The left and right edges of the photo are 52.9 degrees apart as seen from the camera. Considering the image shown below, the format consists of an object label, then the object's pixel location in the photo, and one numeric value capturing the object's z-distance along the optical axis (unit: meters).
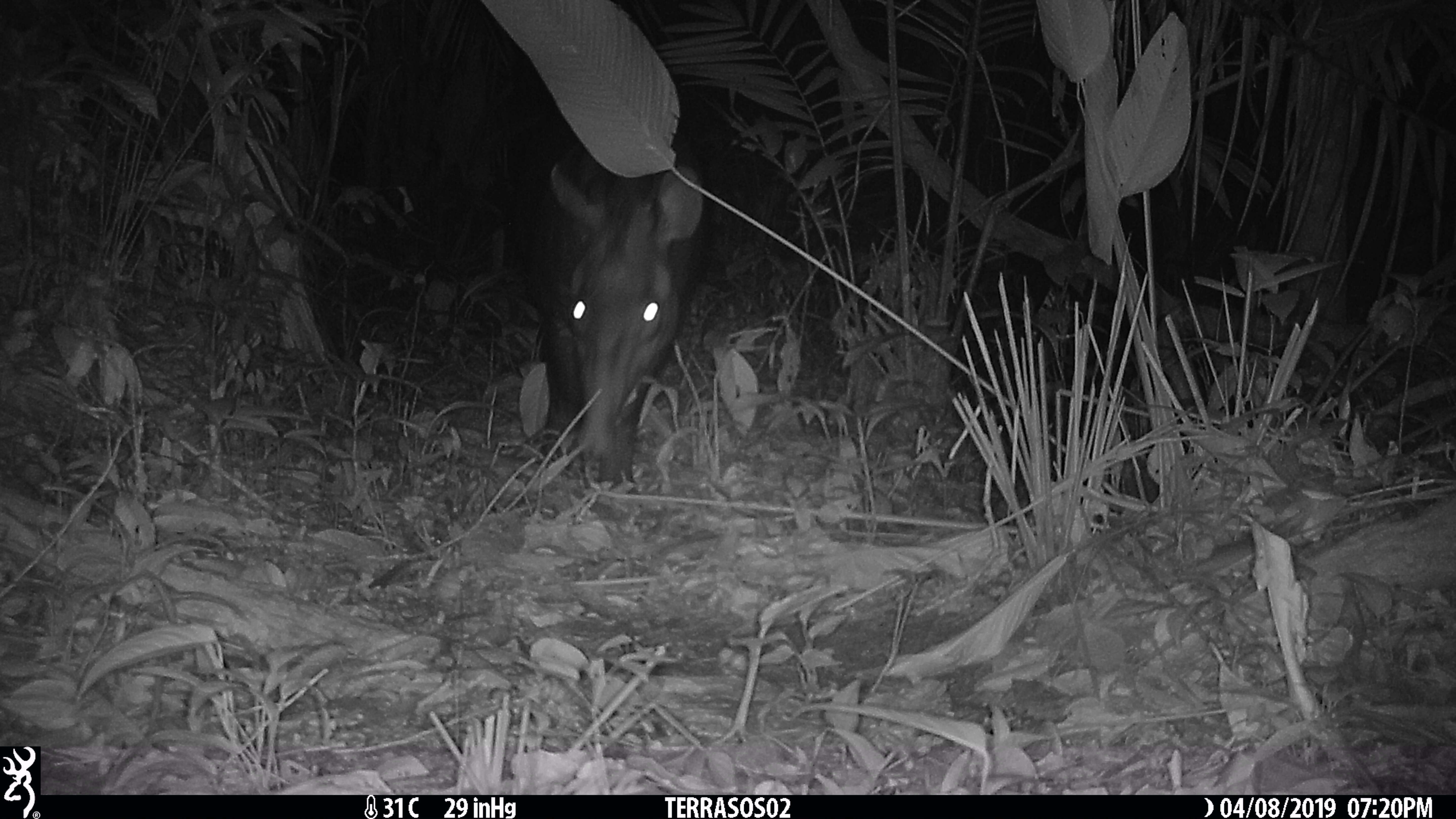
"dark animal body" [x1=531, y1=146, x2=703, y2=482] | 3.53
